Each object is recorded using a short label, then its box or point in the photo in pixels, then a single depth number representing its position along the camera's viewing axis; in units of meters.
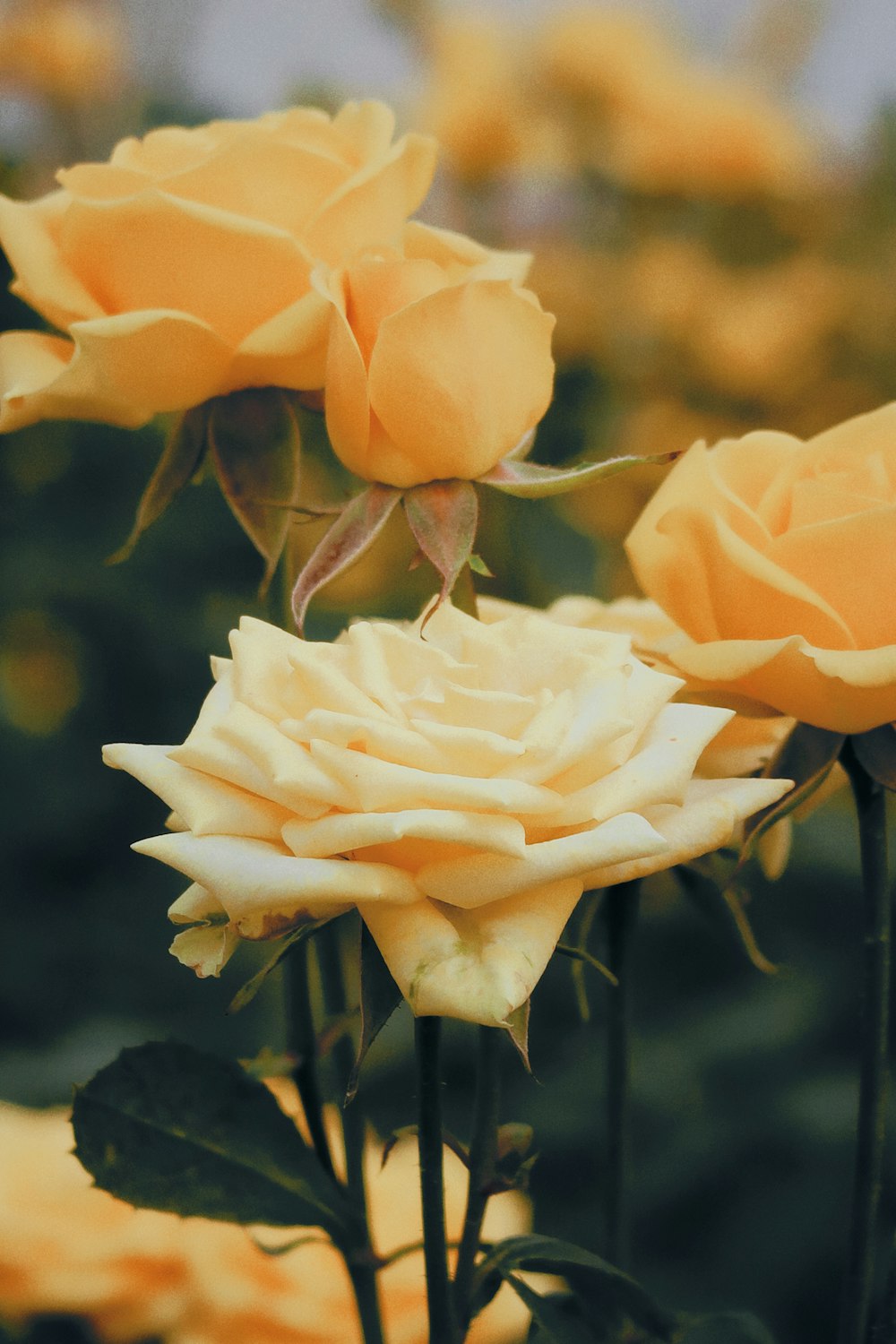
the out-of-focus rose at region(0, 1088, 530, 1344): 0.69
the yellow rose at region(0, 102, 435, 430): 0.63
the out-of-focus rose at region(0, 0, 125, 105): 1.75
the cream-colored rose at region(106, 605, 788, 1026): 0.57
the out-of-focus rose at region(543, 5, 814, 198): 1.69
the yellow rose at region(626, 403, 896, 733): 0.61
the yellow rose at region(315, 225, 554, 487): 0.62
